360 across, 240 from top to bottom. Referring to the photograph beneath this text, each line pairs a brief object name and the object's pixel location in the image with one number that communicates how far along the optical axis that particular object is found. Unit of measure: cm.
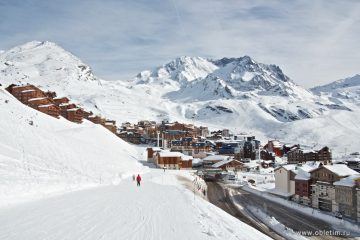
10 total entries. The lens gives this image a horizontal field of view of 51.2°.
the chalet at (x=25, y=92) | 9412
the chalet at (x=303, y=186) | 6194
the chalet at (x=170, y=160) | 9762
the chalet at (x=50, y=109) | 8888
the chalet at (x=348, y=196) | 4888
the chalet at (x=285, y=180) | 6850
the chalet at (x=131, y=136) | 15238
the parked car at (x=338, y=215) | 4815
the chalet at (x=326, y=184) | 5519
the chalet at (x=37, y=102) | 9079
